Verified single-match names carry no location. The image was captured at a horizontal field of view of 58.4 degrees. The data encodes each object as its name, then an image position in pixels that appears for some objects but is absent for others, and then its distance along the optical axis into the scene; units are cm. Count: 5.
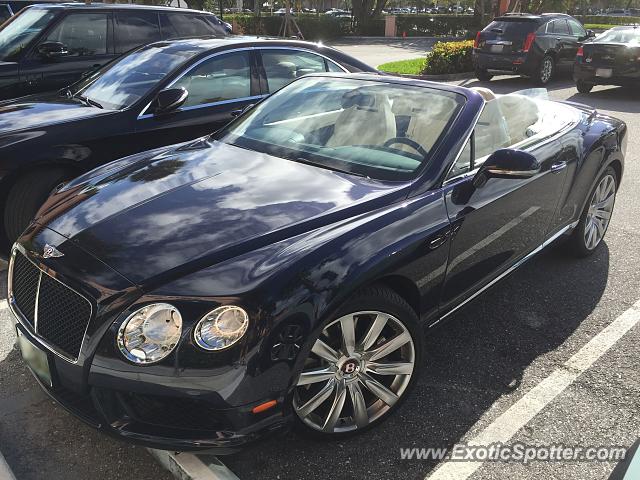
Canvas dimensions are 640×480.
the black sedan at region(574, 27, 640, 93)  1181
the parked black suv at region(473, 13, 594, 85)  1334
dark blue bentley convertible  210
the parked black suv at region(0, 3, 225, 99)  628
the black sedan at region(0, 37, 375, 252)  419
